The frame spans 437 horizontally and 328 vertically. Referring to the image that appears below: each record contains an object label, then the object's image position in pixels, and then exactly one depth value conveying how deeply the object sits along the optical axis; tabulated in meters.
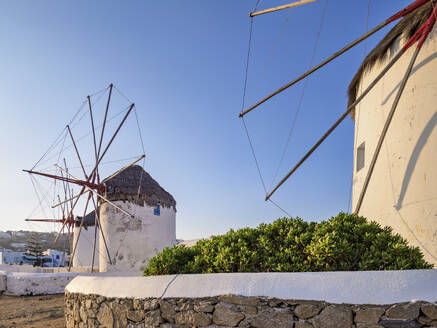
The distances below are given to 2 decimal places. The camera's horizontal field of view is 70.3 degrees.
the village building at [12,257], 34.79
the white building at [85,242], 23.52
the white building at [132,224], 14.42
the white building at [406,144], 5.40
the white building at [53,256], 37.95
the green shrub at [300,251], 3.71
